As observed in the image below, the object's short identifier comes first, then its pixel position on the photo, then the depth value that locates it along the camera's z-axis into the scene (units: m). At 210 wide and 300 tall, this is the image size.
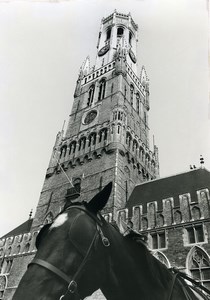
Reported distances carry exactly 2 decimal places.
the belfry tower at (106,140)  21.41
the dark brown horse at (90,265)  2.16
